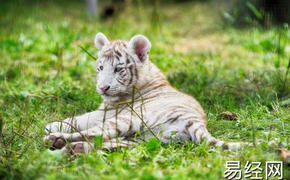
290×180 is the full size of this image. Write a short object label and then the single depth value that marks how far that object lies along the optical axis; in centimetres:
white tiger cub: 789
